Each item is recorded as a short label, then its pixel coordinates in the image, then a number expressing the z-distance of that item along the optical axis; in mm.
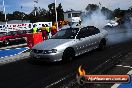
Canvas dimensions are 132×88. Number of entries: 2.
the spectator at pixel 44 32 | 20048
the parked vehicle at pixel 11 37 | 22109
